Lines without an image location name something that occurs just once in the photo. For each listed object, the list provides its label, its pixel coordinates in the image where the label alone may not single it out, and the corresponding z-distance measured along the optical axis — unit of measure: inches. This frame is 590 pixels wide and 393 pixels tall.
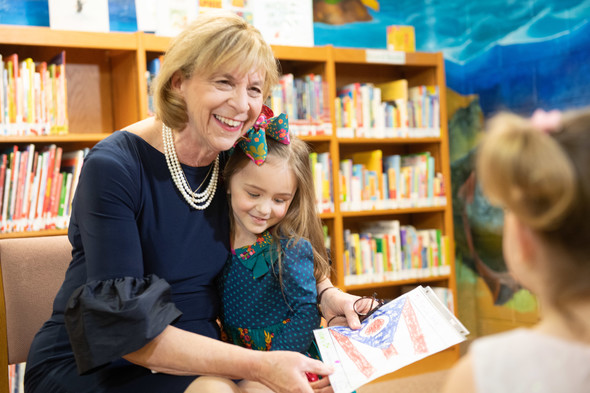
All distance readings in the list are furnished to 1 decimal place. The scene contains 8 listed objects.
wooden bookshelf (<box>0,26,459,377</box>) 130.4
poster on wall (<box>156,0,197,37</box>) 137.3
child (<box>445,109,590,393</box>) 31.6
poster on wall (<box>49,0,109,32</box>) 129.1
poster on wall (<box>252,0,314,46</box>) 149.7
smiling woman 54.0
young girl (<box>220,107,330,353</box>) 70.3
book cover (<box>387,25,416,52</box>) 169.8
